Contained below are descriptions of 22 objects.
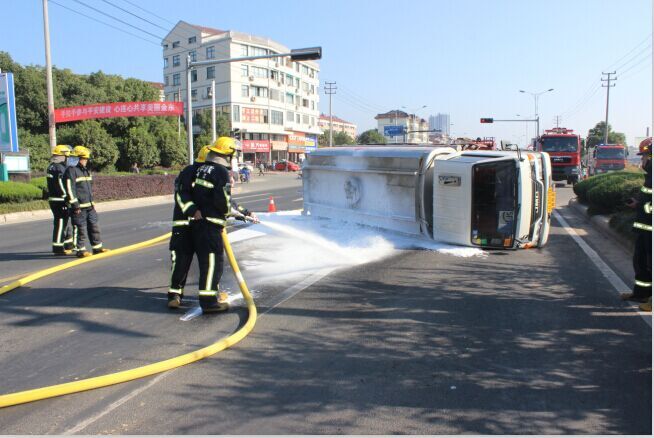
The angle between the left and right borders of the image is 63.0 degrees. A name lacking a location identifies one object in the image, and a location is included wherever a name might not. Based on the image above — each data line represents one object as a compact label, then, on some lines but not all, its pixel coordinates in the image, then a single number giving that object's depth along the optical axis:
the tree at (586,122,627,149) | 75.94
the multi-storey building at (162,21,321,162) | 70.25
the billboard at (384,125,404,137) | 56.55
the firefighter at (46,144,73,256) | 8.72
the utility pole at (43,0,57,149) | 19.50
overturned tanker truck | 8.12
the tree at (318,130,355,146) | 104.25
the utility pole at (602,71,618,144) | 63.88
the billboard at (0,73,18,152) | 19.34
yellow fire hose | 3.62
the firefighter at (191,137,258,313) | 5.55
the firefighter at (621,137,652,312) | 5.80
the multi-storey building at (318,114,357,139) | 141.84
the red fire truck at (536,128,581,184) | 28.52
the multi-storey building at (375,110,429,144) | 137.00
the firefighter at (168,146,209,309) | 5.66
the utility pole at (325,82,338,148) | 63.96
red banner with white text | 27.20
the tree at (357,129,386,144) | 103.74
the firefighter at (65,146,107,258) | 8.56
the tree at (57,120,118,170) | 32.38
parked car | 63.22
